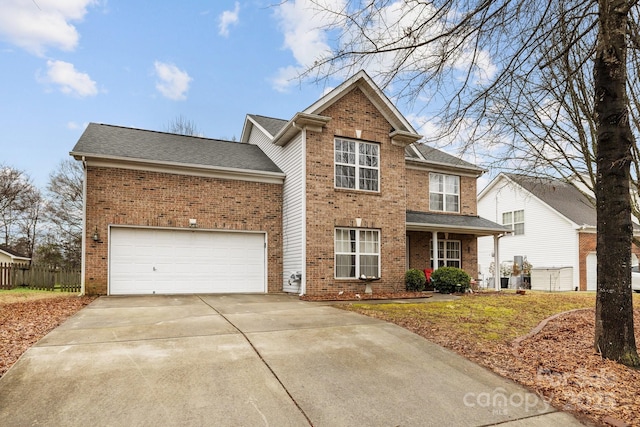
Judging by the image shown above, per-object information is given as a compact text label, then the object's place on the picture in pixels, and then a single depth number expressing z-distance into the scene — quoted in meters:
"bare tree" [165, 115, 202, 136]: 37.16
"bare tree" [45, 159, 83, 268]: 28.23
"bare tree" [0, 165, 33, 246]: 30.22
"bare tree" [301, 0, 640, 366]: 4.84
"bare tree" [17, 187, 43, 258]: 31.52
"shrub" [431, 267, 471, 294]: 15.00
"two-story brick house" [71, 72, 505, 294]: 12.48
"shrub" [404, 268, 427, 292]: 14.28
